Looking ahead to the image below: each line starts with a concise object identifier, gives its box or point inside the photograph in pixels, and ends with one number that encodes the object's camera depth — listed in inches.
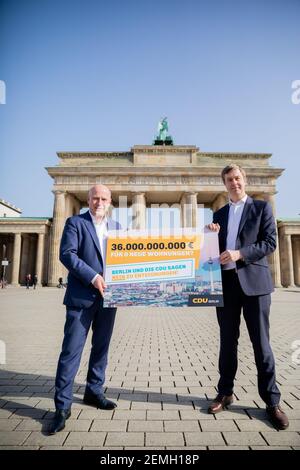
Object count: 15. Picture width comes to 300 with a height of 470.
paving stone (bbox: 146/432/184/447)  100.5
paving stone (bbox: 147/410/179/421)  121.5
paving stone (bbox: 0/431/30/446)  100.7
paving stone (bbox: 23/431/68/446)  100.5
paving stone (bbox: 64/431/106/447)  100.1
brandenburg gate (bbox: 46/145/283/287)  1433.3
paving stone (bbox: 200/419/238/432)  111.0
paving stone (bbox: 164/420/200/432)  111.2
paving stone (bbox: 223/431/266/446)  100.7
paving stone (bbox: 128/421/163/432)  110.3
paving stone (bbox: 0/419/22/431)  111.1
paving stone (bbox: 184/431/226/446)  100.4
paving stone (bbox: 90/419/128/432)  110.7
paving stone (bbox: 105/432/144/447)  100.1
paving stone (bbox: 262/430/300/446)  100.3
